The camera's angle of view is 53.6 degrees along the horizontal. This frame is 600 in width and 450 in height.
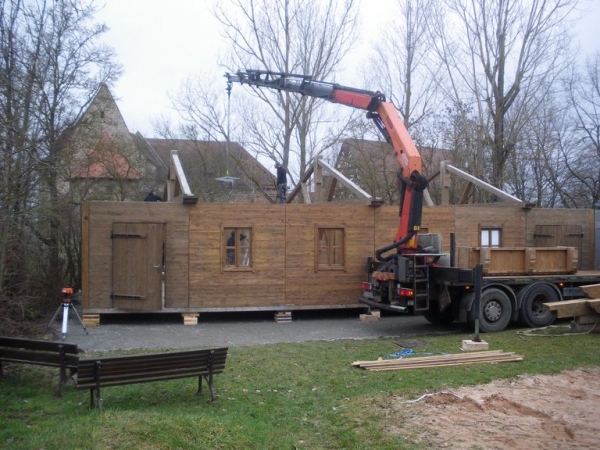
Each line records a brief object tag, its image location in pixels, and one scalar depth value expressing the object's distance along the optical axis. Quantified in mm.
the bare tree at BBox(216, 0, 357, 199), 26656
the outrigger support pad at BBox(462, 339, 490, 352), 10539
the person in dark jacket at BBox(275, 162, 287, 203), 19844
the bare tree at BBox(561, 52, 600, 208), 29234
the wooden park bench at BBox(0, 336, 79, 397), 7672
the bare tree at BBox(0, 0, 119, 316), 10344
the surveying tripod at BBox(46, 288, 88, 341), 11688
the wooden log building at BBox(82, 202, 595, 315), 14250
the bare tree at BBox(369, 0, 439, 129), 28188
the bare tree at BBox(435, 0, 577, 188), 26812
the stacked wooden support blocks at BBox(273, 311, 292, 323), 15172
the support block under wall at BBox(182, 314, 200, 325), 14492
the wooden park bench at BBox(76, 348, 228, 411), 6738
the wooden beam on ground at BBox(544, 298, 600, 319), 12094
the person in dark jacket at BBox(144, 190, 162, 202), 16770
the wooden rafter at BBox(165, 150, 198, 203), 14570
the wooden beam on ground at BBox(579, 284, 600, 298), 12391
